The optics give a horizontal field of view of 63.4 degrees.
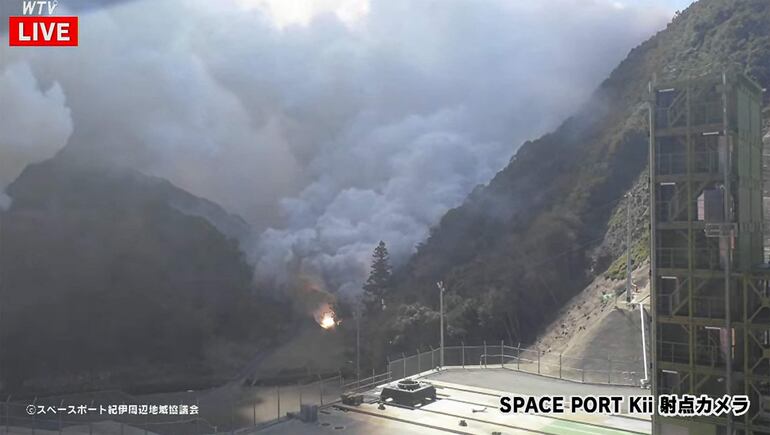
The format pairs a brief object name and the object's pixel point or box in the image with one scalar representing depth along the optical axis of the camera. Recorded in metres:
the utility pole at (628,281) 37.06
